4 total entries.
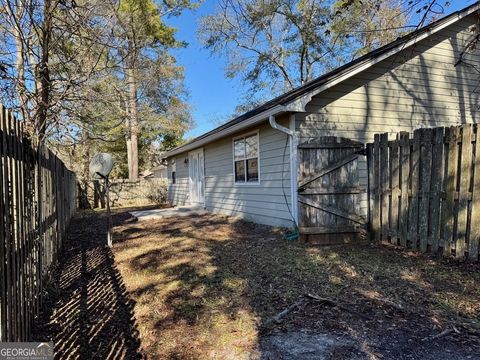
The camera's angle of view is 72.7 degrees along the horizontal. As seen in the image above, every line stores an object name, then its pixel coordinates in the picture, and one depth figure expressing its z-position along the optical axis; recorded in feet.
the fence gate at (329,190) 19.79
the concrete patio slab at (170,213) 34.94
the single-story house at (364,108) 23.12
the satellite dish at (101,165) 20.74
